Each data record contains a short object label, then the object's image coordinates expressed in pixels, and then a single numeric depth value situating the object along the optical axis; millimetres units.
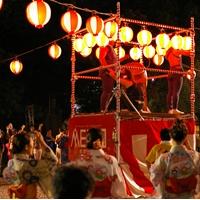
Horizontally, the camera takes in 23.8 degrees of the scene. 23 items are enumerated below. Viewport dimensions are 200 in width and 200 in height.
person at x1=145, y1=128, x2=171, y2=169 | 7445
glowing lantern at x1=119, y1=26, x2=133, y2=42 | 12086
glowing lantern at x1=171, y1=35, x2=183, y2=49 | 11336
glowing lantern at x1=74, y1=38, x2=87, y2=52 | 12289
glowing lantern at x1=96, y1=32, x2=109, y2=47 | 11078
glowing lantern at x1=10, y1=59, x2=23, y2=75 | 14820
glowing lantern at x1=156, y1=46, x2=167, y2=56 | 12662
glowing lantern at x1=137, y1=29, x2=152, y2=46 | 11703
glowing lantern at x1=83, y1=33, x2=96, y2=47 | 11609
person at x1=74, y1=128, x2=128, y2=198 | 5207
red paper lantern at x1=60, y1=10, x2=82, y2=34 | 10391
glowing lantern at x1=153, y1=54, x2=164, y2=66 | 13734
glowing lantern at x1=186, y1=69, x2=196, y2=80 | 11037
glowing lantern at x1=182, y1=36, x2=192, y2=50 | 11484
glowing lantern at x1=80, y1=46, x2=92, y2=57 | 12491
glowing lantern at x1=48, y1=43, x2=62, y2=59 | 13305
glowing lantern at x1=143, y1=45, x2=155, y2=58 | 13207
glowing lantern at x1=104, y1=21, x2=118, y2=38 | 10445
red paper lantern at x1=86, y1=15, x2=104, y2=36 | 10227
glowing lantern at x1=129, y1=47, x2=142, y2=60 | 13383
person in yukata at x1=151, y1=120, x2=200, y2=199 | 4871
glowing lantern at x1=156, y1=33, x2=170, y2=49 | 11305
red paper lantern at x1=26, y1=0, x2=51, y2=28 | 9867
